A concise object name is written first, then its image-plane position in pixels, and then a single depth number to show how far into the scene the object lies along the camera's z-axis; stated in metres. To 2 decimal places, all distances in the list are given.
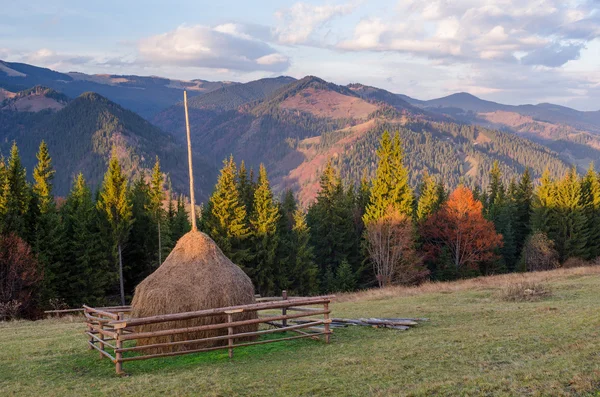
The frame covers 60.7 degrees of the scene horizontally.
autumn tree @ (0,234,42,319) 37.59
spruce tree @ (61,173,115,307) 44.50
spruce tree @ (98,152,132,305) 48.72
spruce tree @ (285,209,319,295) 51.94
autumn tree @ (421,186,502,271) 57.88
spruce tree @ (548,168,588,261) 63.81
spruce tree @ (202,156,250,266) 46.59
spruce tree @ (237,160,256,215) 56.28
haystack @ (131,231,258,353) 15.98
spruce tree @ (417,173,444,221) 64.17
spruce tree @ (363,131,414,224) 50.00
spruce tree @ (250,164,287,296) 49.41
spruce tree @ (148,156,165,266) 52.33
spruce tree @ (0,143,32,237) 39.97
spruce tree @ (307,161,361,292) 57.22
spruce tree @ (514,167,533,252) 71.81
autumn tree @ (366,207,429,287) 49.12
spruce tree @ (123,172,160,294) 53.44
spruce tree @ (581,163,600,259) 65.41
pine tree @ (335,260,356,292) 51.66
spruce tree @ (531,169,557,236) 64.75
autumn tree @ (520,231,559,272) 58.88
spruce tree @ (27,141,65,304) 41.31
